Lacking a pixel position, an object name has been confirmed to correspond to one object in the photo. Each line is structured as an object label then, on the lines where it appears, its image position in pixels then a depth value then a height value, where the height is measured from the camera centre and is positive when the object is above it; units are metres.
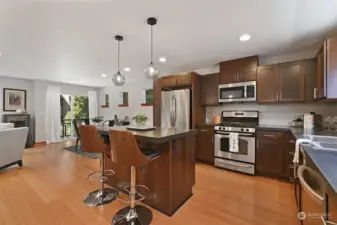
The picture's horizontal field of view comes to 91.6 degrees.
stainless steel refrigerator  4.04 +0.10
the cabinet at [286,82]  2.90 +0.56
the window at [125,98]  6.89 +0.59
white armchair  3.24 -0.70
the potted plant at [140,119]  2.74 -0.12
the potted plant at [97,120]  6.72 -0.33
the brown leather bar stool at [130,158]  1.60 -0.47
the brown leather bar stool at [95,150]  2.12 -0.50
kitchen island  1.96 -0.77
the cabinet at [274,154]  2.82 -0.77
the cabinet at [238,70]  3.45 +0.92
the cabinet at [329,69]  2.17 +0.58
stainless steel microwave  3.42 +0.44
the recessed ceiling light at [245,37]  2.57 +1.20
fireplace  5.35 -0.29
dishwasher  0.84 -0.48
